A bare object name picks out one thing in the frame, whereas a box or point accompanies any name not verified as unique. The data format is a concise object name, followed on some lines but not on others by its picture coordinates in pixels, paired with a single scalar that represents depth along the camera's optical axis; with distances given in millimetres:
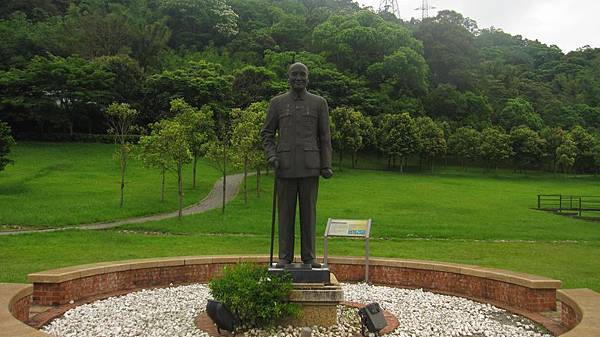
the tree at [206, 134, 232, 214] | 31734
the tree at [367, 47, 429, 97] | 72375
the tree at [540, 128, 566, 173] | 61812
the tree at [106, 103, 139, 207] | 29375
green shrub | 8180
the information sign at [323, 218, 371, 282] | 12367
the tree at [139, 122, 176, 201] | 28766
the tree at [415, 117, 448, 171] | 57722
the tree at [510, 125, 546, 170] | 60906
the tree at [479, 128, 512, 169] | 59125
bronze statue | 9102
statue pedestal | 8758
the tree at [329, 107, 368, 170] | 53094
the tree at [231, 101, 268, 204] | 30938
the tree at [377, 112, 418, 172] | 56531
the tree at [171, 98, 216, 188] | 33219
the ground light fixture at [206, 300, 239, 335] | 8039
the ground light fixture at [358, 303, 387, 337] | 8039
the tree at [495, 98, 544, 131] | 70562
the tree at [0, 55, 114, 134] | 53000
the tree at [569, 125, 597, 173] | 61594
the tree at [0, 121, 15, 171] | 32456
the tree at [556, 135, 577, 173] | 59400
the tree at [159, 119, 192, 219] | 28125
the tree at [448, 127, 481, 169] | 59625
